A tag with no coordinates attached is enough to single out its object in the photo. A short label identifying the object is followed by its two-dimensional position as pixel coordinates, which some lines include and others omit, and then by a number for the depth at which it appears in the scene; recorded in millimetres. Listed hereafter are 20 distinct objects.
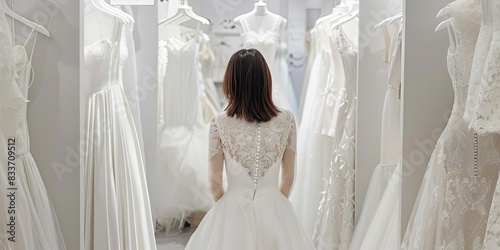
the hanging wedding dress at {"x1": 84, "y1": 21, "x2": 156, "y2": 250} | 3422
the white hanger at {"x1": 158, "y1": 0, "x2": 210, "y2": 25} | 3857
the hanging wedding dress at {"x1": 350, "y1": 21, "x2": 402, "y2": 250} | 3545
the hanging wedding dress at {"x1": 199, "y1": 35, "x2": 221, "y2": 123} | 3906
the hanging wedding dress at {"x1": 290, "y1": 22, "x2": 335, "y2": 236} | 3980
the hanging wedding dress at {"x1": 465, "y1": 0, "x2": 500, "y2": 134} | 2400
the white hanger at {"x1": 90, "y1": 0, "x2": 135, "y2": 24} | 3533
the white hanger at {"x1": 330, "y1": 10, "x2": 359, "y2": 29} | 3928
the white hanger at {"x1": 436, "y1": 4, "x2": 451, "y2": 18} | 2911
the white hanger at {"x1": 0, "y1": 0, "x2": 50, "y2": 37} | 3027
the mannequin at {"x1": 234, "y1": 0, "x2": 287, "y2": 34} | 3854
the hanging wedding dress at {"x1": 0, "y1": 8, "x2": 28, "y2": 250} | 2838
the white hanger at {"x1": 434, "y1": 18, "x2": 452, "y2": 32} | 2973
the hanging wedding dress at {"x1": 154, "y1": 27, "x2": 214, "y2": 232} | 3926
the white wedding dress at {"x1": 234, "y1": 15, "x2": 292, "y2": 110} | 3883
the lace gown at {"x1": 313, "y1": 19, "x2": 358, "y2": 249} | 3988
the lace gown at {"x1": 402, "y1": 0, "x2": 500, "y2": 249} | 2793
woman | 2980
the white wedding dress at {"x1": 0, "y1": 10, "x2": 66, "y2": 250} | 2857
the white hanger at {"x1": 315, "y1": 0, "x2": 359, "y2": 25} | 3967
